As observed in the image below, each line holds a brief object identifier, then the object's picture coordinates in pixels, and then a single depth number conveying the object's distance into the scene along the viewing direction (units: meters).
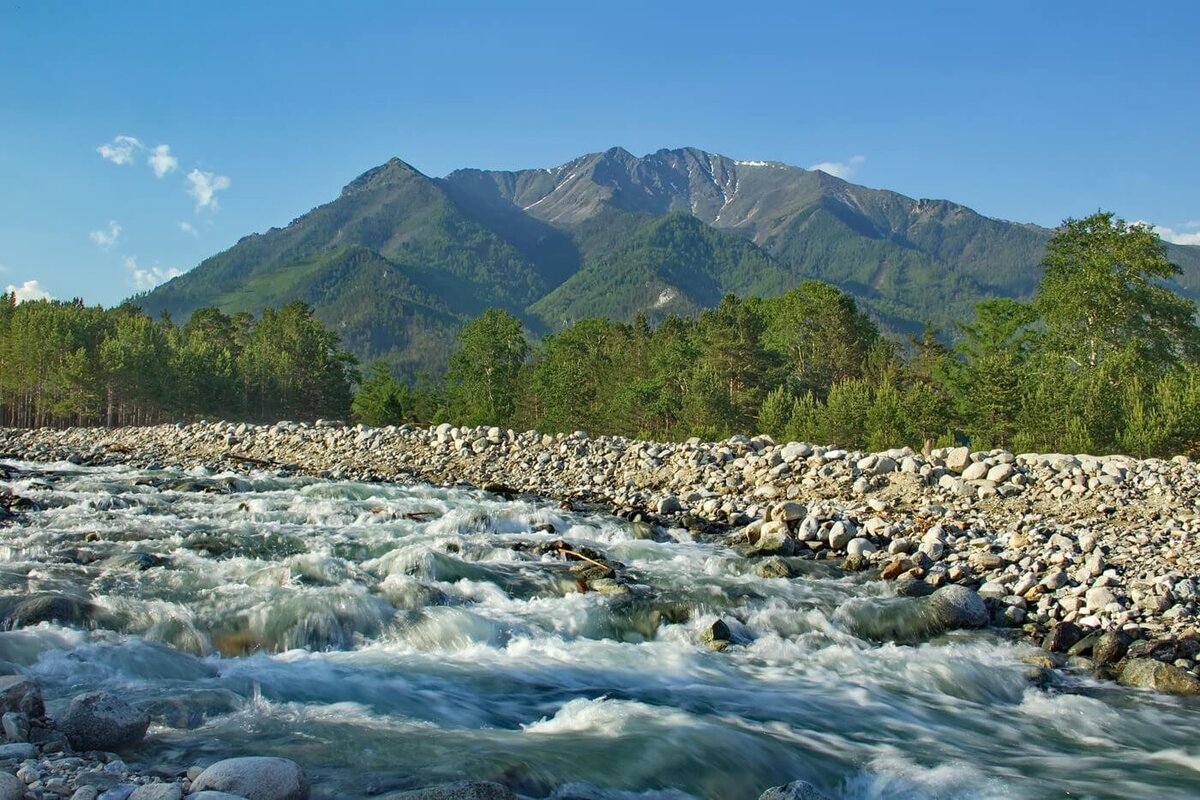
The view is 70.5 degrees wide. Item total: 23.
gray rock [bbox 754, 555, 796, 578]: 14.92
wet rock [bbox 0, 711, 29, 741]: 6.25
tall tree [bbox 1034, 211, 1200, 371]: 40.81
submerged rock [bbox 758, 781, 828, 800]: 5.93
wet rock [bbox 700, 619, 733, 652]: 11.27
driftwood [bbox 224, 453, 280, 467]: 31.22
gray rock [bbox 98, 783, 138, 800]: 5.39
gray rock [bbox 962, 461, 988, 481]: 19.62
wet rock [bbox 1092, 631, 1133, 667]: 10.76
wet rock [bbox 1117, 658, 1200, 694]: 9.95
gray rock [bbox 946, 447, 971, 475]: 20.52
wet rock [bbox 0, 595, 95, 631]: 9.48
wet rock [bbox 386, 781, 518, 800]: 5.66
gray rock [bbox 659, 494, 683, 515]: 21.23
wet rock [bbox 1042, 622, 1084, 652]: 11.28
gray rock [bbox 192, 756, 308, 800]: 5.59
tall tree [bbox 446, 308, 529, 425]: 59.66
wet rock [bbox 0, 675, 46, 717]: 6.65
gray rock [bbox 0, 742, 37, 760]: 5.87
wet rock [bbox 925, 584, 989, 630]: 12.30
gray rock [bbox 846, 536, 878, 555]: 15.89
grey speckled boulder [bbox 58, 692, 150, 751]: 6.45
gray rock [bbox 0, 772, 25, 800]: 5.12
